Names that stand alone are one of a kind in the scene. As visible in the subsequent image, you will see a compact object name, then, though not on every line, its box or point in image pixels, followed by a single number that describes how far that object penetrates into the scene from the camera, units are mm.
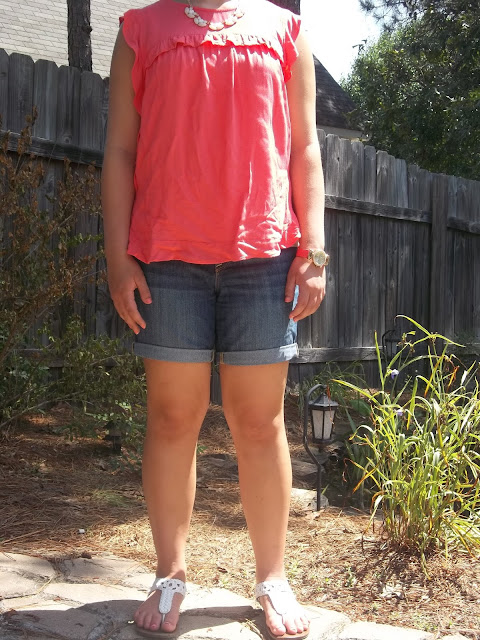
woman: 1835
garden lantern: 3395
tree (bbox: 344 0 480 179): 11094
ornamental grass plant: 2516
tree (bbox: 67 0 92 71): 5570
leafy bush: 3283
